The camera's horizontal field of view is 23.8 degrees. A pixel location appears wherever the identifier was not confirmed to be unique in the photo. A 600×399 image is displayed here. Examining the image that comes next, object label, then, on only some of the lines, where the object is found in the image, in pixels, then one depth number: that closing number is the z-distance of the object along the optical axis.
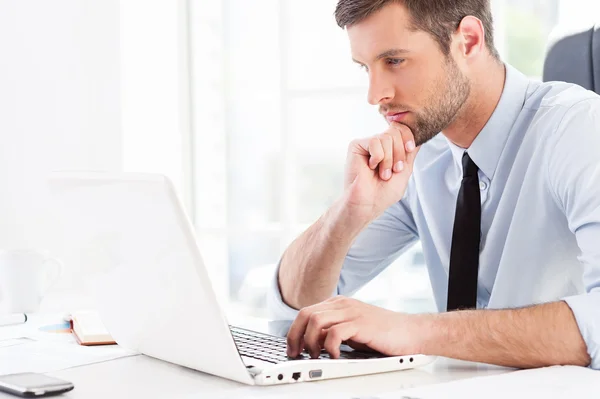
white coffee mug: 2.47
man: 2.32
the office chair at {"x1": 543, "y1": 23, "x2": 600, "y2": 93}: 2.50
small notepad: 2.16
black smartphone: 1.82
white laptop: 1.81
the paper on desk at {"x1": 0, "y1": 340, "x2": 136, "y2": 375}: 1.99
